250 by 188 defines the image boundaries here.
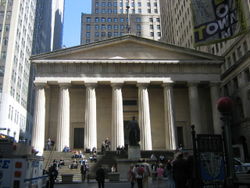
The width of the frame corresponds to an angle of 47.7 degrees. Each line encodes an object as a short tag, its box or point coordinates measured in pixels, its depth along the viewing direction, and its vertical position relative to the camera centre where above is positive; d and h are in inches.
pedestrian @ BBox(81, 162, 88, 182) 958.1 -50.9
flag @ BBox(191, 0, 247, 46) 498.0 +236.7
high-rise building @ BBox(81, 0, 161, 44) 3759.8 +1812.0
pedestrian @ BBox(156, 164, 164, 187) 713.0 -46.7
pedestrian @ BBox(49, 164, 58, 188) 638.5 -41.6
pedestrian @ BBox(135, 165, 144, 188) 551.8 -39.1
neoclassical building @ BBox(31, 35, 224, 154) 1437.0 +365.3
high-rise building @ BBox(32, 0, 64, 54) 3235.7 +1798.4
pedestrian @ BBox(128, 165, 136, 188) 593.1 -43.9
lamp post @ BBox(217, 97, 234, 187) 302.0 +35.3
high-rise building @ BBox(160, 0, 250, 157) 1501.0 +444.5
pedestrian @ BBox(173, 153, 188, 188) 357.7 -23.9
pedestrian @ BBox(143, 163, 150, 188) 563.5 -39.5
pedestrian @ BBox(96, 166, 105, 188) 649.6 -46.5
